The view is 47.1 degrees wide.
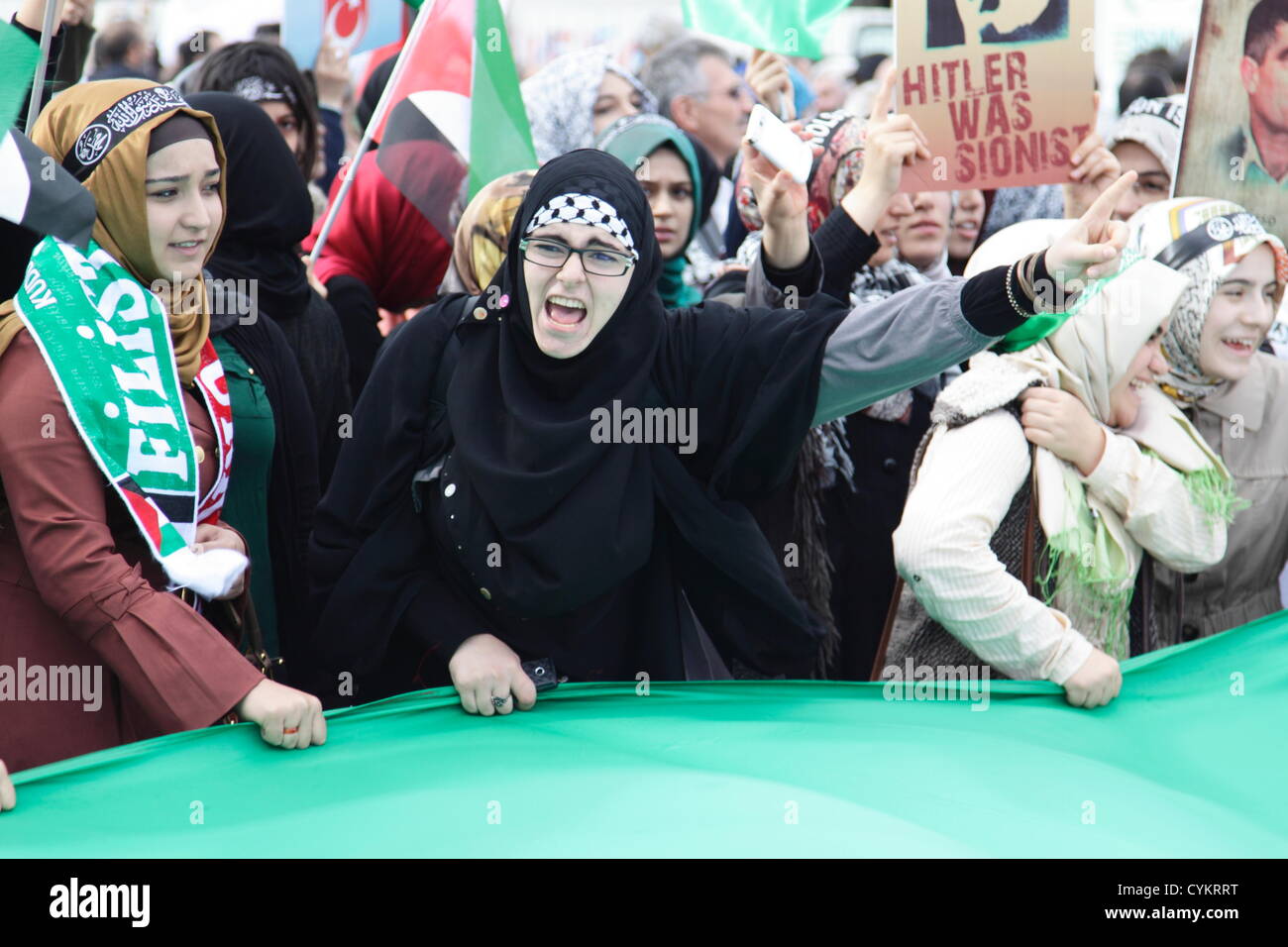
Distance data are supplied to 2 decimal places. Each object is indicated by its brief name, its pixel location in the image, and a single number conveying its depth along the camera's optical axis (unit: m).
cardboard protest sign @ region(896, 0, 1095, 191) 3.77
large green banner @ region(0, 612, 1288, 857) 2.12
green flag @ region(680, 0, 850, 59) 4.25
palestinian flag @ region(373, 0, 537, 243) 4.18
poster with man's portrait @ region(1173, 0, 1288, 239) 4.06
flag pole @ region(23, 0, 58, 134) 2.64
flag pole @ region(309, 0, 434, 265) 4.00
